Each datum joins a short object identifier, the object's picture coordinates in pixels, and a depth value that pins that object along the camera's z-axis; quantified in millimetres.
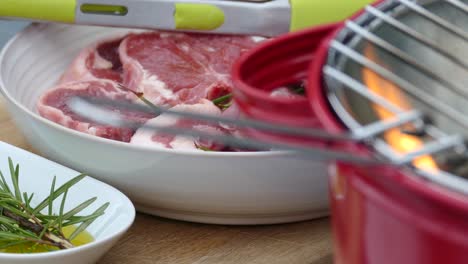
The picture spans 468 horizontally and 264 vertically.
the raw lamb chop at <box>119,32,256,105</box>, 974
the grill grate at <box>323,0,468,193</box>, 645
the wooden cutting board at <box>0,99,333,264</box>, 890
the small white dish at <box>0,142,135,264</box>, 828
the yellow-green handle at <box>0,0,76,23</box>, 1016
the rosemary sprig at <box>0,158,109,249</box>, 858
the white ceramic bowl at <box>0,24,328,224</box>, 870
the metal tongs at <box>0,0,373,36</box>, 1006
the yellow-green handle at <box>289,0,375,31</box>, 1007
